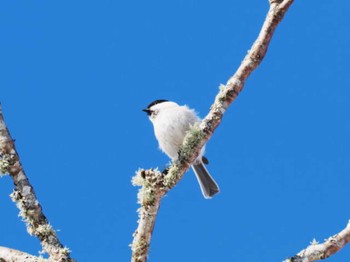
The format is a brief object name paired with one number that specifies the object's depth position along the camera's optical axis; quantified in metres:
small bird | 13.59
